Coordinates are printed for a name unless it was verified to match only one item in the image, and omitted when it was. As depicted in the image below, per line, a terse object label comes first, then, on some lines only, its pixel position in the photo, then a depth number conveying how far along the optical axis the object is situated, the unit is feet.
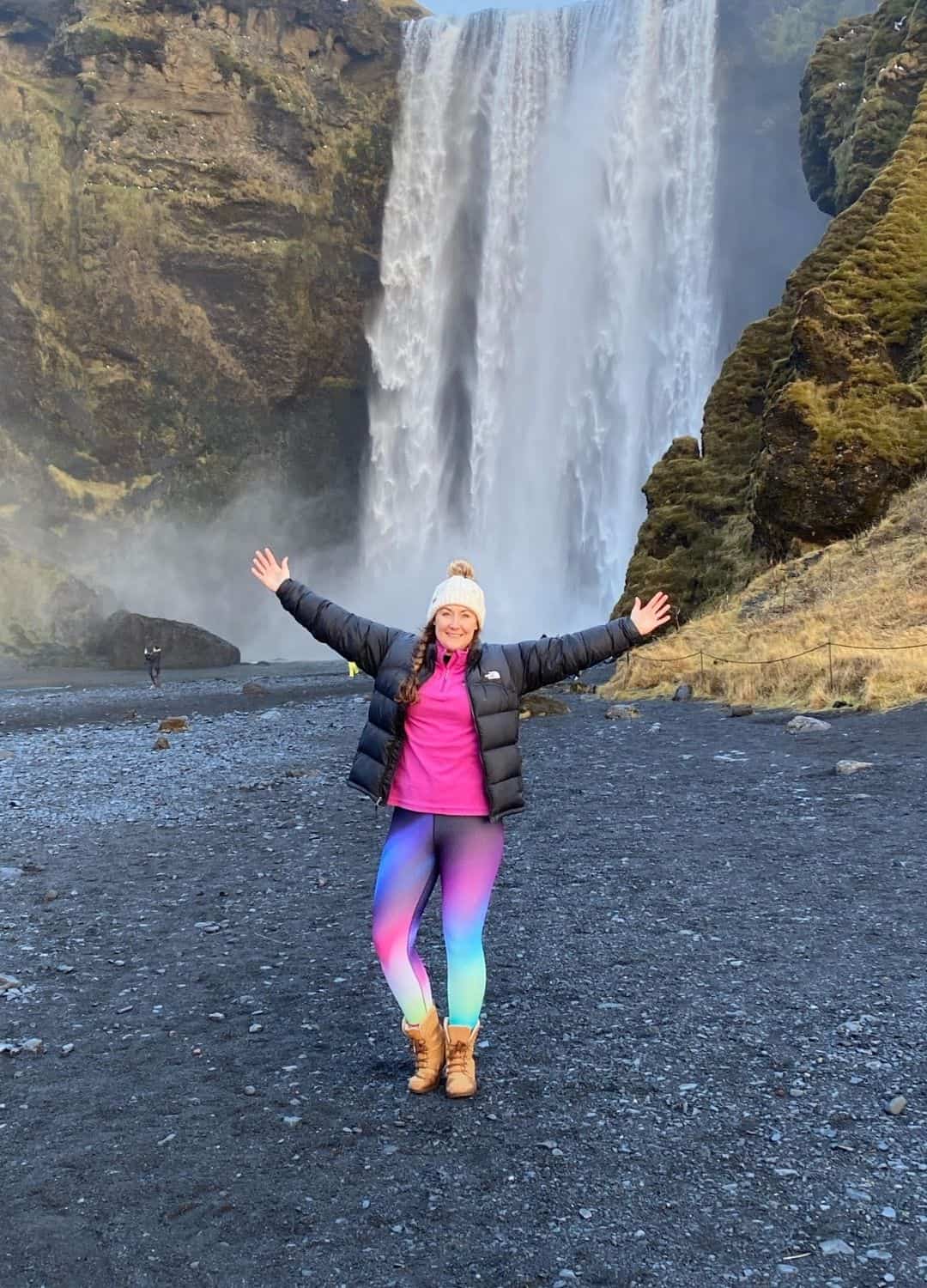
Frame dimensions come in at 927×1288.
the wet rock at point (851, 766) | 34.65
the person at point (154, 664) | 113.61
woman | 14.01
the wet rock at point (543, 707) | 59.06
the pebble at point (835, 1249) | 10.27
